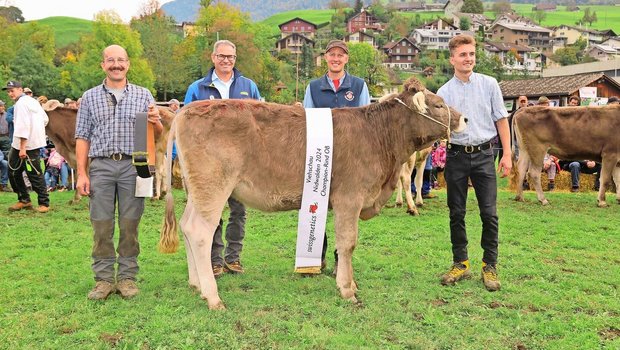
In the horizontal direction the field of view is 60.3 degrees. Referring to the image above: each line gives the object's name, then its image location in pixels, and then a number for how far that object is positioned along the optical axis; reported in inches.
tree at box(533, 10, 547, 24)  7288.4
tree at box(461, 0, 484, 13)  7440.9
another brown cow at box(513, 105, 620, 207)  466.0
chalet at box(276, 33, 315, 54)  4874.5
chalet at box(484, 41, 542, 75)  4355.3
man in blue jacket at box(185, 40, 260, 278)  255.4
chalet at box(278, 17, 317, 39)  5802.2
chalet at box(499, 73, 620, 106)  1670.4
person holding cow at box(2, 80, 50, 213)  421.7
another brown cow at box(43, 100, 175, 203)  456.1
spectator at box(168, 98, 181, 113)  654.0
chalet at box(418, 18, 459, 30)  5856.3
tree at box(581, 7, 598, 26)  6638.8
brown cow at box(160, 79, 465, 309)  213.9
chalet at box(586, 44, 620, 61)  4820.4
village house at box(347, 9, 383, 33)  5969.5
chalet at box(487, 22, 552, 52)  5743.1
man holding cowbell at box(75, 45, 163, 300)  225.6
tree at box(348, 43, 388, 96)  3080.7
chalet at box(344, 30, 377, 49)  5377.0
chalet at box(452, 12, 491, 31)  6505.9
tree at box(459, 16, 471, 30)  6259.8
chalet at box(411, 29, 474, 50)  5462.6
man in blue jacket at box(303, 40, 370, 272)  269.1
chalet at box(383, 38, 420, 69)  4783.5
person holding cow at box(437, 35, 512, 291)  242.5
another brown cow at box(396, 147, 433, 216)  423.2
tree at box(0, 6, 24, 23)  3534.5
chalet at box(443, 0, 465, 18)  7659.9
